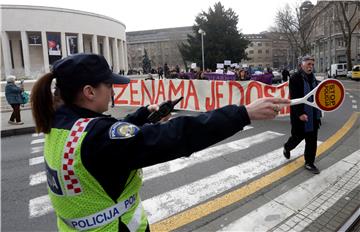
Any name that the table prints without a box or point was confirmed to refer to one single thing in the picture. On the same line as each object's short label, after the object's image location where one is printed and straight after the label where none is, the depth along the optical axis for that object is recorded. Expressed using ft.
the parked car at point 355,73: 114.93
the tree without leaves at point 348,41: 119.24
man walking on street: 16.02
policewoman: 4.27
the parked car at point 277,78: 115.08
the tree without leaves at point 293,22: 162.09
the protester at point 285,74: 76.84
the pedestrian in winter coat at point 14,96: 36.40
